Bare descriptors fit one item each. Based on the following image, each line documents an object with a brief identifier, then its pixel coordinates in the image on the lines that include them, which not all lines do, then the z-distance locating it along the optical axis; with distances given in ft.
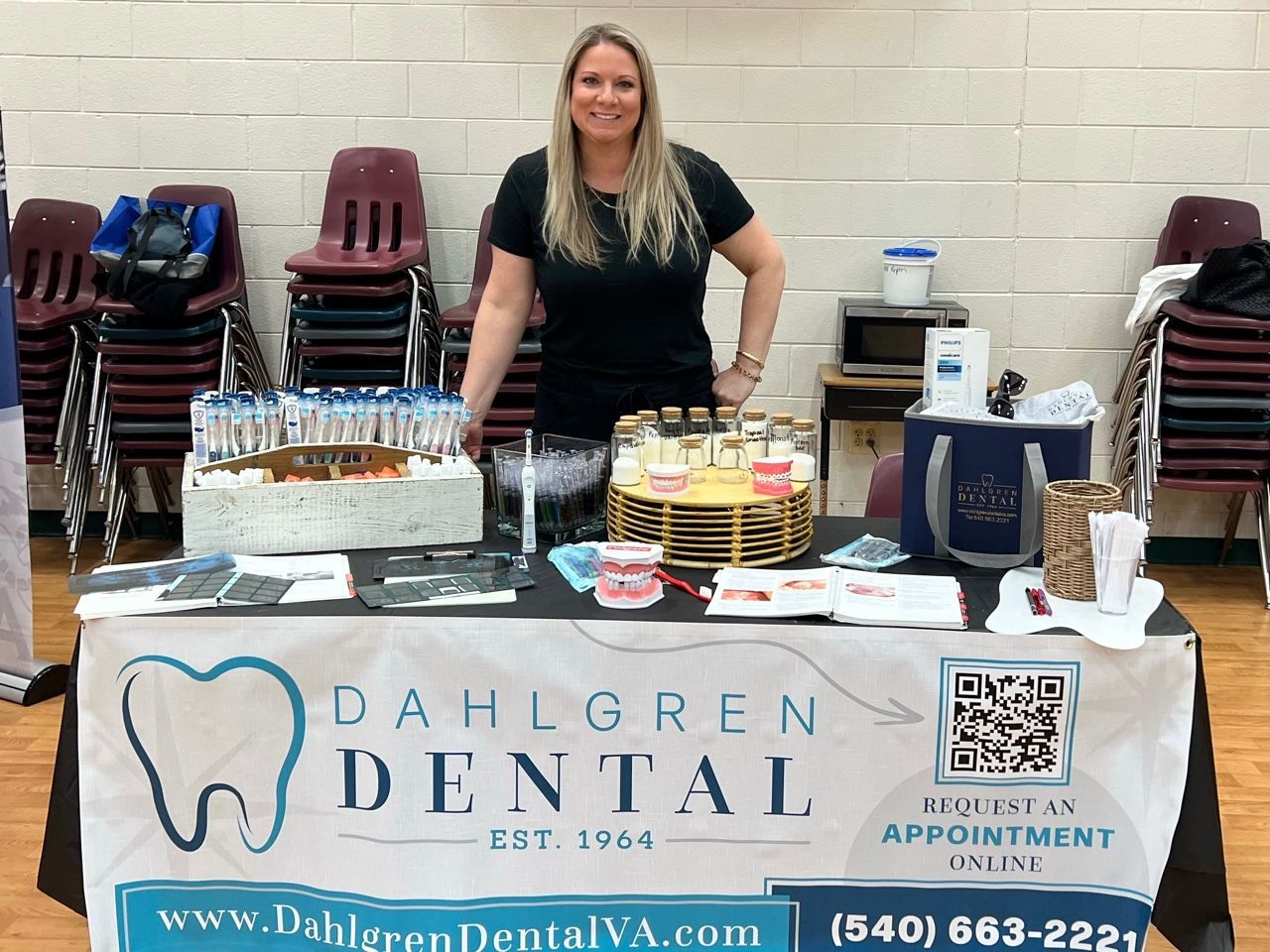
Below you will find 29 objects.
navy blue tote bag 7.25
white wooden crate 7.67
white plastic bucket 15.20
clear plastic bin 7.97
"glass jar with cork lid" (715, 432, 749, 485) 7.68
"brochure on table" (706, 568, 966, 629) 6.68
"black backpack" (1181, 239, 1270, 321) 14.25
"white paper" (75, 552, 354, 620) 6.79
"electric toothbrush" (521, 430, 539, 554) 7.82
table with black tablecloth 6.72
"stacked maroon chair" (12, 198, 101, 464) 15.53
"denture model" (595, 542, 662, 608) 6.78
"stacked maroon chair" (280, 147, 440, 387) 14.90
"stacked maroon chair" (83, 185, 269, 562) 15.12
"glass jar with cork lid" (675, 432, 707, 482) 7.73
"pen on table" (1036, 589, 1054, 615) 6.79
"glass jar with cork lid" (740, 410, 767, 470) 7.80
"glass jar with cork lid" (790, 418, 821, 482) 7.64
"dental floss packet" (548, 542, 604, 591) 7.17
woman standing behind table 9.14
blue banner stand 11.59
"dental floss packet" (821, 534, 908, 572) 7.58
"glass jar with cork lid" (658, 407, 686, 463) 7.89
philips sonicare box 7.86
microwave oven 14.90
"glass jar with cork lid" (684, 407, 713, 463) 8.11
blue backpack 14.83
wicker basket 6.82
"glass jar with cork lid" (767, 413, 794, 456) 7.63
